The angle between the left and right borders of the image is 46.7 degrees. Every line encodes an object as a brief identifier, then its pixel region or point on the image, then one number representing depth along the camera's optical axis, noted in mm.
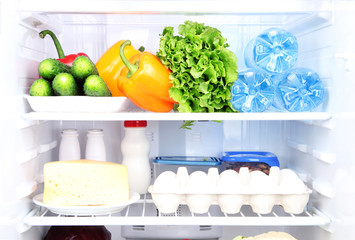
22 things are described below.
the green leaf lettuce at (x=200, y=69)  1351
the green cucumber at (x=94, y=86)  1352
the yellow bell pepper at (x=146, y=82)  1383
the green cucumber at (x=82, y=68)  1392
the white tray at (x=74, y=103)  1331
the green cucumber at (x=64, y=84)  1348
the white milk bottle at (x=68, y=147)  1604
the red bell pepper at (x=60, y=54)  1542
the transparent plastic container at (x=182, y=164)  1594
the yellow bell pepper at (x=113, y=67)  1555
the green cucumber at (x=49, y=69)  1381
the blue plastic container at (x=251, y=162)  1587
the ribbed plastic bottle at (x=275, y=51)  1386
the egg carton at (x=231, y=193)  1356
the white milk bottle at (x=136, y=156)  1580
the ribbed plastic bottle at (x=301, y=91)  1384
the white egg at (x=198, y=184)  1354
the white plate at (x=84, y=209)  1329
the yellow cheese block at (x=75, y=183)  1353
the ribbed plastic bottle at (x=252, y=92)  1390
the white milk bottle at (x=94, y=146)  1613
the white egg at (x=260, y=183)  1356
